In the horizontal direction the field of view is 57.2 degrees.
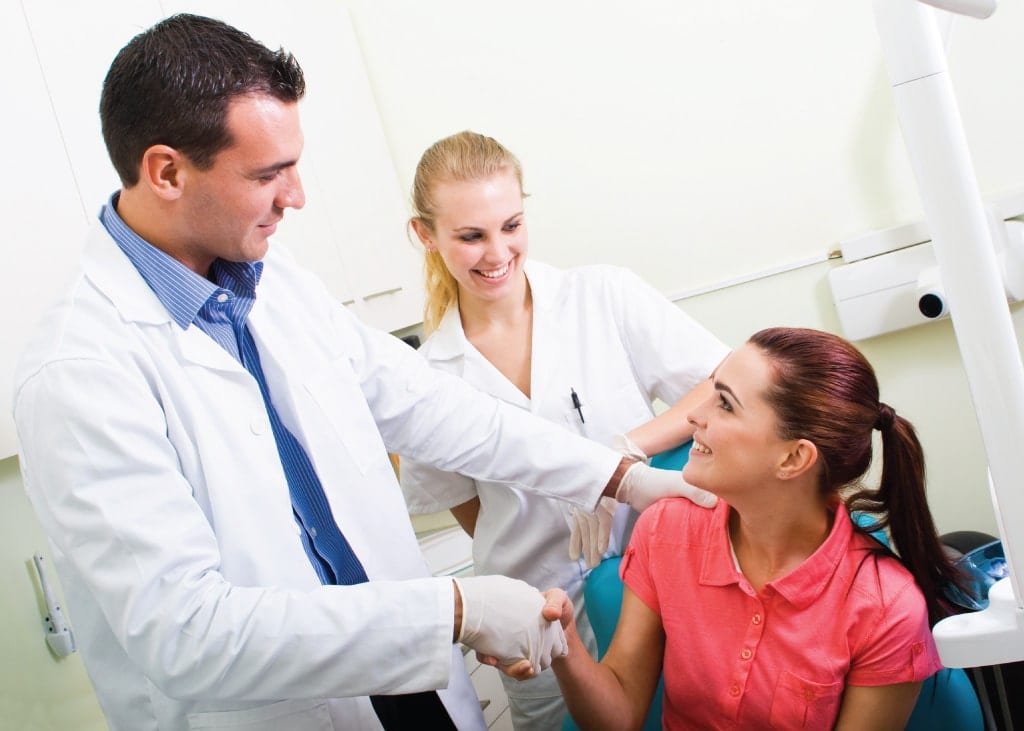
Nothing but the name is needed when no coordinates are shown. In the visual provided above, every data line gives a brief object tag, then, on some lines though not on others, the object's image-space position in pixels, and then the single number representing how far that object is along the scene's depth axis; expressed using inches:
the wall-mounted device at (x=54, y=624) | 64.1
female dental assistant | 64.6
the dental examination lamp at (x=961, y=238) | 29.0
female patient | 45.6
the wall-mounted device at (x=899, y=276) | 78.7
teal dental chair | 46.1
